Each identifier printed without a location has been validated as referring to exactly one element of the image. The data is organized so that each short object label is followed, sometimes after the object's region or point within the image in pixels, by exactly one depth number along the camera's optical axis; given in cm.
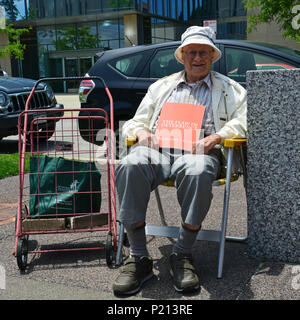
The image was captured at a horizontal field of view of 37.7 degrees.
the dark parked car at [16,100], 765
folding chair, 282
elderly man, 268
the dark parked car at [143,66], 565
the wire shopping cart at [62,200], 317
